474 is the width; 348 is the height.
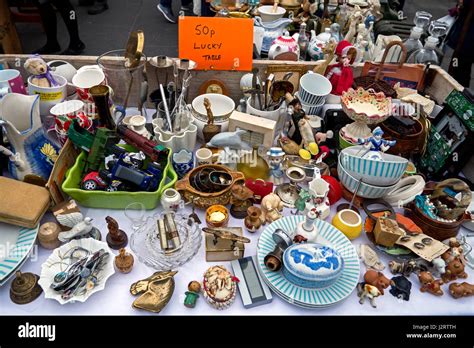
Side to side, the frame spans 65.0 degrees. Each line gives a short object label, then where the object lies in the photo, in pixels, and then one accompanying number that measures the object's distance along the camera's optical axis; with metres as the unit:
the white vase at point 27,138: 1.01
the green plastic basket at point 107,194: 0.99
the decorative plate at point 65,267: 0.83
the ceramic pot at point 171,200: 0.99
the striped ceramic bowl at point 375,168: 0.99
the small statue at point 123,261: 0.89
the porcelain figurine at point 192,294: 0.86
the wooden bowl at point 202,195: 1.03
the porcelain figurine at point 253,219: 1.00
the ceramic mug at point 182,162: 1.11
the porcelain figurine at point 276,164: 1.10
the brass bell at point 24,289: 0.83
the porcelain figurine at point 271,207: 1.03
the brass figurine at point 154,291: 0.84
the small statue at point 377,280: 0.89
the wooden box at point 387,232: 0.95
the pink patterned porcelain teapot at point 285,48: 1.55
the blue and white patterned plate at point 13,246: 0.86
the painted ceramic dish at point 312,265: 0.85
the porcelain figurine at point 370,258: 0.94
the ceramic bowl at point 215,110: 1.23
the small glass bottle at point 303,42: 1.73
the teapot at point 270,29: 1.76
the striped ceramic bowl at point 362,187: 1.03
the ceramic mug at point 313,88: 1.29
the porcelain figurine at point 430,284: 0.89
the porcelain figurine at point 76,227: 0.92
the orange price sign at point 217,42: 1.27
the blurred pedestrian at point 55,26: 2.70
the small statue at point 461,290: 0.89
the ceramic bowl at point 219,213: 0.99
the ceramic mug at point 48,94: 1.17
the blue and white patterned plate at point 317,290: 0.86
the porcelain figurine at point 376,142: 1.00
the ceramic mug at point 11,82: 1.16
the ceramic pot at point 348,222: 1.00
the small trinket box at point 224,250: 0.94
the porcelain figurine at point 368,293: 0.87
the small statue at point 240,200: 1.03
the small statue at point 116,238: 0.94
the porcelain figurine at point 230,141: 1.11
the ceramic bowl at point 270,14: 1.91
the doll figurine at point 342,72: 1.34
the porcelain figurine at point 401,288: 0.89
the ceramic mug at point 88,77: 1.26
